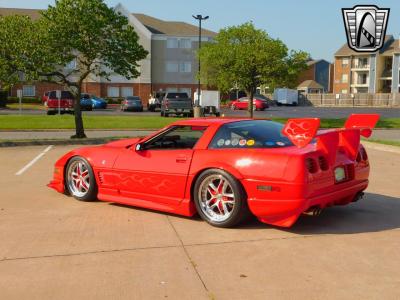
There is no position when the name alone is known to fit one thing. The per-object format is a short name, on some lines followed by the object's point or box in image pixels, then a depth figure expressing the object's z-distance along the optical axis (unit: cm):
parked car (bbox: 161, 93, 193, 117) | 3356
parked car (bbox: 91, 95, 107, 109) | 4841
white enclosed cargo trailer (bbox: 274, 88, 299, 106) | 6700
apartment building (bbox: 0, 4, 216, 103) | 6656
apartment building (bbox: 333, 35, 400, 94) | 7756
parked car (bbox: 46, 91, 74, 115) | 3466
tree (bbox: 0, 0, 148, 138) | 1611
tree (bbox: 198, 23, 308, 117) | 2464
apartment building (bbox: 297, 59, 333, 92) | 10784
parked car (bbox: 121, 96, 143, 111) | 4250
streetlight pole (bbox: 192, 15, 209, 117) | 2967
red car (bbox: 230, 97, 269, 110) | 4841
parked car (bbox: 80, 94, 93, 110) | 4353
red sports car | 511
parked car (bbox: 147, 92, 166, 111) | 4466
